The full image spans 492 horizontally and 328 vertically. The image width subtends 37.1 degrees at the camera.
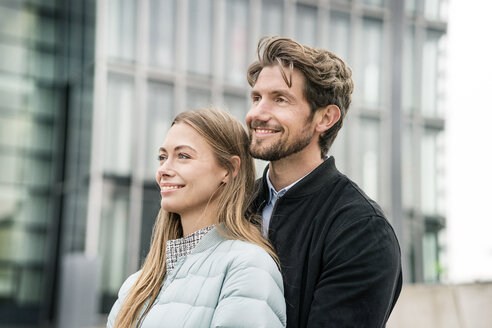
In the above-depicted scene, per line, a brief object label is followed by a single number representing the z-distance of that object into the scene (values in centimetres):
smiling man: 282
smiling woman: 283
